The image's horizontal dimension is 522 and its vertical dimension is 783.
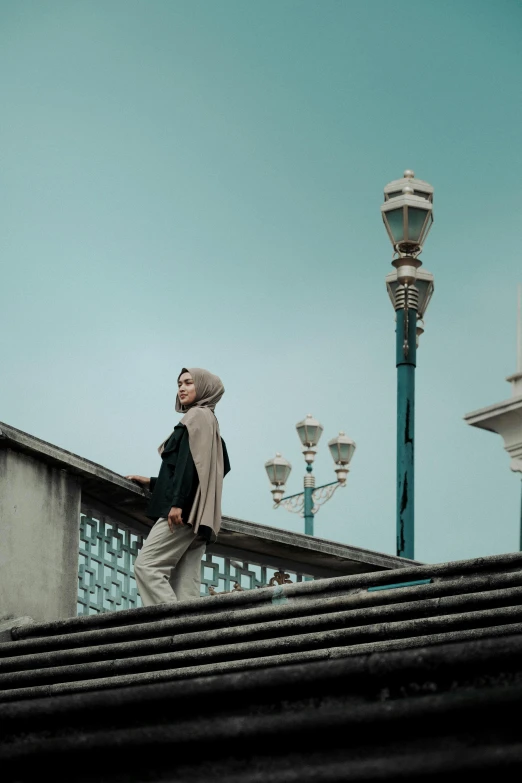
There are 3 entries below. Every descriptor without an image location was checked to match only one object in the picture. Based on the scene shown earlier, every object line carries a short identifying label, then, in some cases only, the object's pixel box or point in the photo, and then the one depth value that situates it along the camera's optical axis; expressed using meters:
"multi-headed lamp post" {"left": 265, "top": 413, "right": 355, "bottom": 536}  35.97
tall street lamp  18.03
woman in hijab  12.07
